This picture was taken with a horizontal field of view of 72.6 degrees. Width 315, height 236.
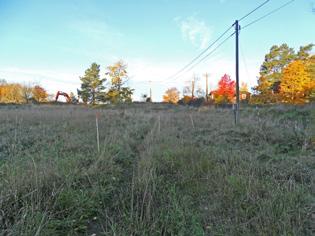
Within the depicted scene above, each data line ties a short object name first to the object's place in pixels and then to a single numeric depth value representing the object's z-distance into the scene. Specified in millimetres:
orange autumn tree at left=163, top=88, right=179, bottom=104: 72438
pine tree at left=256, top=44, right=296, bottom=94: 34828
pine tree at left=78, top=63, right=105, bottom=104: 41719
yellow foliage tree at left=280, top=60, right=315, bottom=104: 29453
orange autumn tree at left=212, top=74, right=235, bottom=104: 45812
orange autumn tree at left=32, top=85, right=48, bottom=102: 61406
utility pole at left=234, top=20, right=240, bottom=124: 12773
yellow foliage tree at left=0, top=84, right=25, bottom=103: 56656
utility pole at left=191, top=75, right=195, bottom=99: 67656
